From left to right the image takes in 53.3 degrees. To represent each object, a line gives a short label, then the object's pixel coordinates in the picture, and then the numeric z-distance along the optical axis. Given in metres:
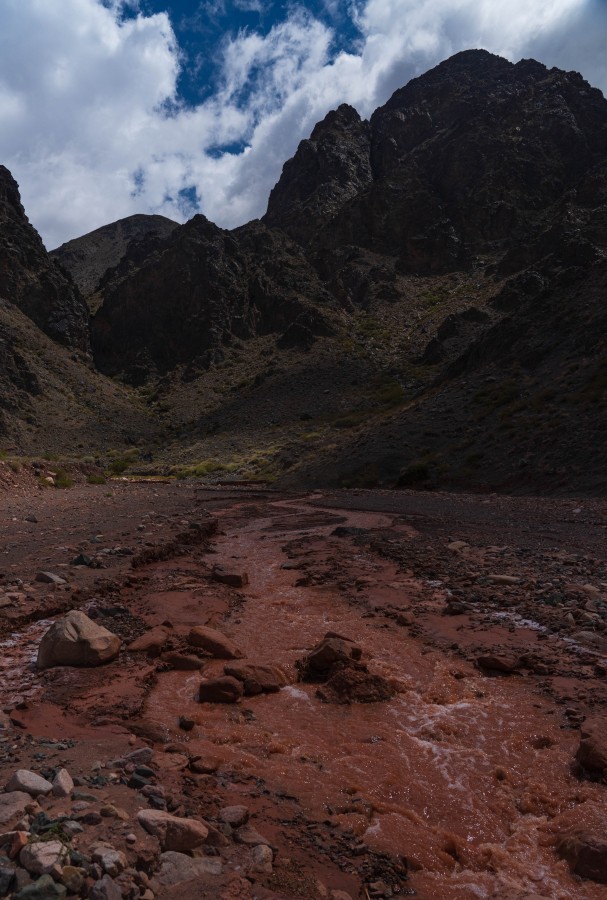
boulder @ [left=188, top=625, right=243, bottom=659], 8.59
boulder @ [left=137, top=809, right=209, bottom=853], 4.09
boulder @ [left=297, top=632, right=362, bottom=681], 8.00
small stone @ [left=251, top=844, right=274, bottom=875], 4.13
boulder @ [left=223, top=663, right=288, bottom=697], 7.50
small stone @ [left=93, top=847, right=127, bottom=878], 3.55
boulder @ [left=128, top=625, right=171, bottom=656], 8.52
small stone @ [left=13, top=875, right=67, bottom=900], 3.19
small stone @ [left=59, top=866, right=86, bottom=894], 3.32
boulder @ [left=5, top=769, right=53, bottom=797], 4.28
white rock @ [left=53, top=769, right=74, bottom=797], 4.34
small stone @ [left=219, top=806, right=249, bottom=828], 4.62
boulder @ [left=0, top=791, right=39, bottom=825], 3.91
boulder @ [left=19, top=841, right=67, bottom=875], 3.39
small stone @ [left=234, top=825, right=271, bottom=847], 4.39
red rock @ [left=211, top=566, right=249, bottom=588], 12.96
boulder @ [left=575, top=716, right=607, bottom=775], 5.66
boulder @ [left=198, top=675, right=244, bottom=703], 7.17
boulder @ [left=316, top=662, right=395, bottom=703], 7.36
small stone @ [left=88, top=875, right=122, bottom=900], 3.32
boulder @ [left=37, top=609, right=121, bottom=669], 7.70
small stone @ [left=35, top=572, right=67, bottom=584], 10.79
